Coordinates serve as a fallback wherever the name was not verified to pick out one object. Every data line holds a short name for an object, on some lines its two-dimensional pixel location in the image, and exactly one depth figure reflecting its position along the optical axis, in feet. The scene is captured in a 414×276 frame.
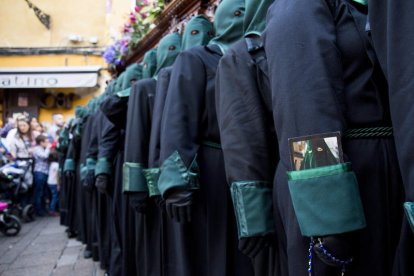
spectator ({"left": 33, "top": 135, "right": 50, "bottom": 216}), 30.81
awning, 48.32
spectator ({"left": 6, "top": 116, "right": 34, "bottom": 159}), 29.06
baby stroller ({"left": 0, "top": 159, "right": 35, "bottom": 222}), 23.89
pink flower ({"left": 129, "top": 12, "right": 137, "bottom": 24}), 19.83
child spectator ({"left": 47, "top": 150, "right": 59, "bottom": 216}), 31.53
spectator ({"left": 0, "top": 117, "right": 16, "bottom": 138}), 31.83
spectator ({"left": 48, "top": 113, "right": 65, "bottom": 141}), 38.34
